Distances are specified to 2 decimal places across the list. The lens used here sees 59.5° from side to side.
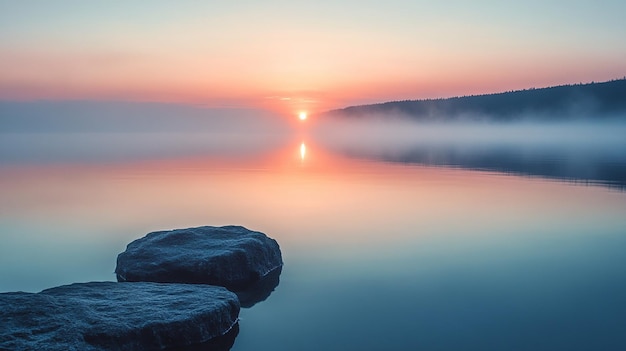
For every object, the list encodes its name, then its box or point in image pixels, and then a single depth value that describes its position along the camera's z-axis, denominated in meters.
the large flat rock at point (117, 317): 6.54
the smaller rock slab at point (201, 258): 10.52
